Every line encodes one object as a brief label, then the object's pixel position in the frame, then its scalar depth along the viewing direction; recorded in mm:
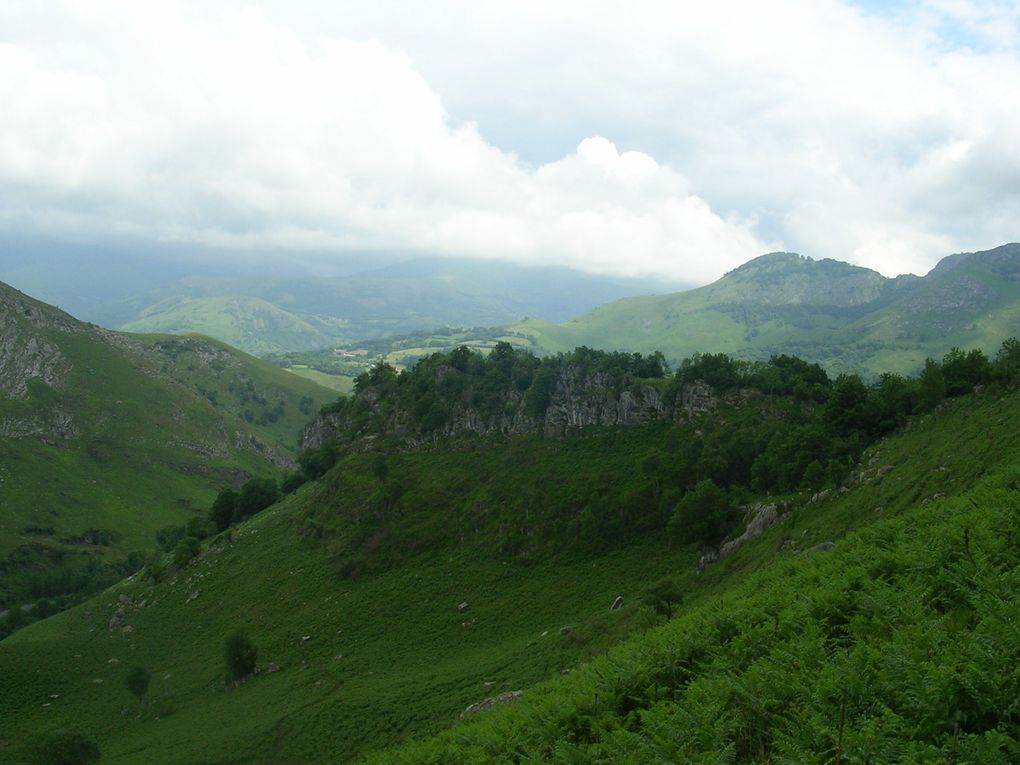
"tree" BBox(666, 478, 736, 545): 63469
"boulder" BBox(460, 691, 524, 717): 41566
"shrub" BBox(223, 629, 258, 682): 72375
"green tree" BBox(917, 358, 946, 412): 61344
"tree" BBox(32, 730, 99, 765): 58719
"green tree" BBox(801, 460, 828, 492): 58544
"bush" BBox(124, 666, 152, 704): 74812
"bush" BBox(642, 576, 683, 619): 48125
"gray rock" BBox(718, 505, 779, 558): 58656
